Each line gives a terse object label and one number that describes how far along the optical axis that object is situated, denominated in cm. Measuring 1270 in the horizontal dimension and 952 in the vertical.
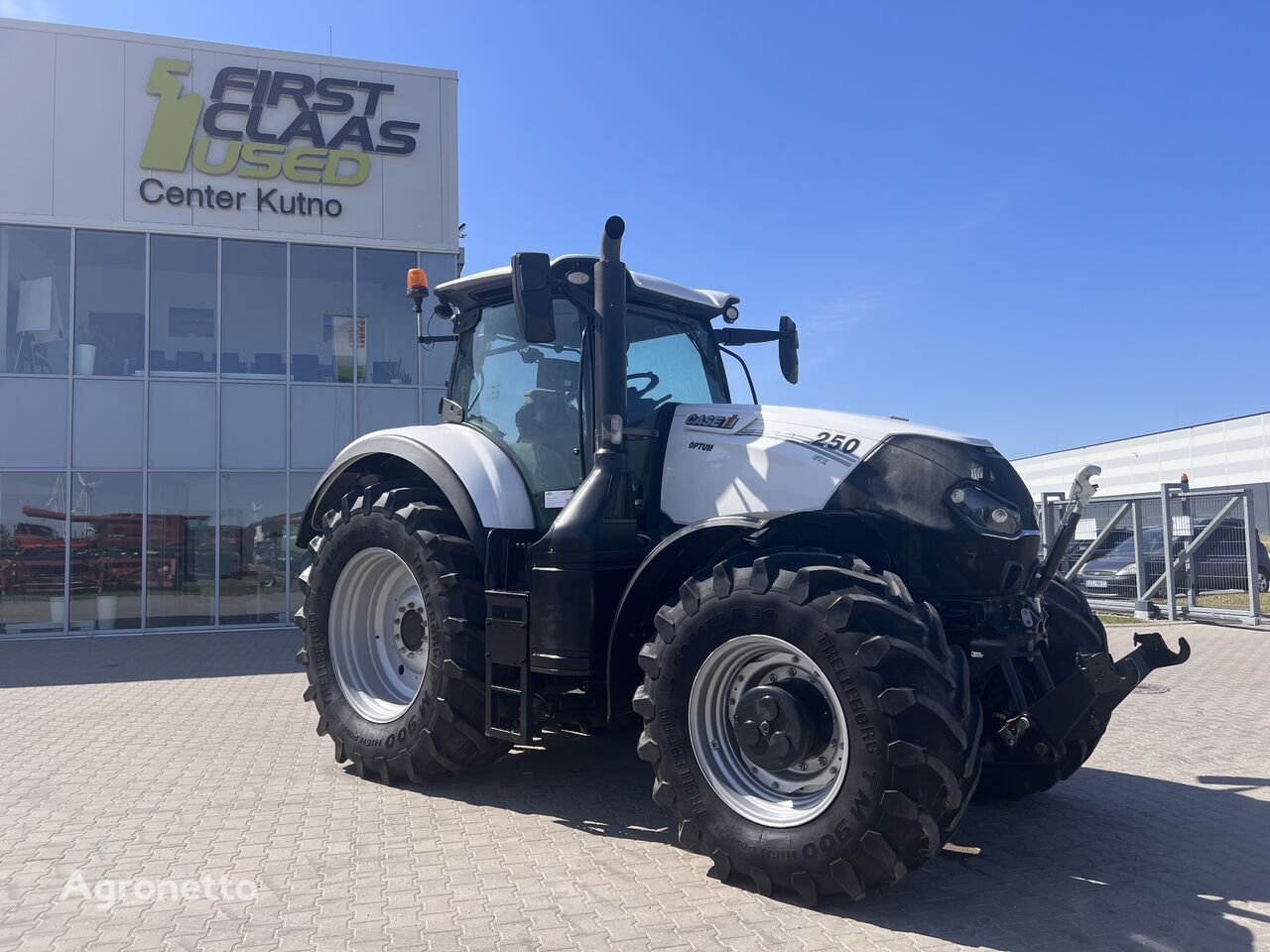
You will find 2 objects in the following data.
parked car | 1334
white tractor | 338
